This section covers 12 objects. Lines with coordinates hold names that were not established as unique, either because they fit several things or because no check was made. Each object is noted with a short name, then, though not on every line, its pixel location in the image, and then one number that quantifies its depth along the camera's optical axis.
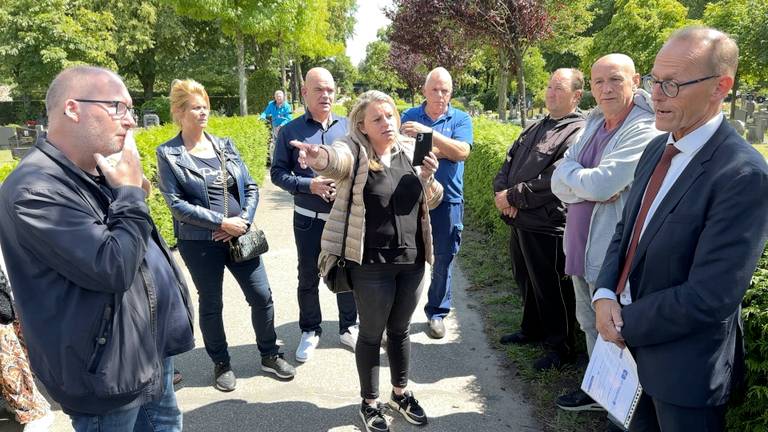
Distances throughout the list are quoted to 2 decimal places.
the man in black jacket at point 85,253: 1.71
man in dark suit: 1.76
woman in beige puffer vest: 2.94
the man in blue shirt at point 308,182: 4.00
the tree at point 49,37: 27.62
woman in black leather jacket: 3.43
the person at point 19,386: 3.18
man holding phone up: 4.31
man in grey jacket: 2.88
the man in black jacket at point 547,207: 3.67
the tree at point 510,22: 9.62
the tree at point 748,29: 20.55
